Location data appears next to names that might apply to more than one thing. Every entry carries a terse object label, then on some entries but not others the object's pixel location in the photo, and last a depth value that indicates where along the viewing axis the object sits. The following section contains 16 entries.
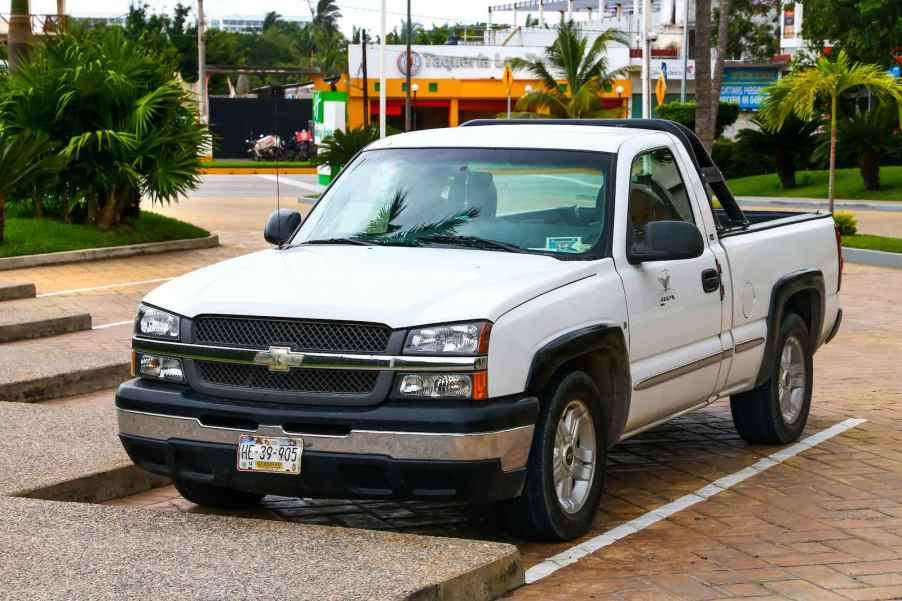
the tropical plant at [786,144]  39.94
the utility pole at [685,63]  67.65
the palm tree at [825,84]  26.84
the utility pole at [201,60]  66.07
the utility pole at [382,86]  40.06
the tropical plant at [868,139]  36.19
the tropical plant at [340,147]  32.88
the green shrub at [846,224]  25.06
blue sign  77.81
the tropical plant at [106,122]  20.98
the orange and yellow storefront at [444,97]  71.69
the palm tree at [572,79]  54.66
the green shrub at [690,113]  50.94
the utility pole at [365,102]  59.88
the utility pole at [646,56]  42.53
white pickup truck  5.91
